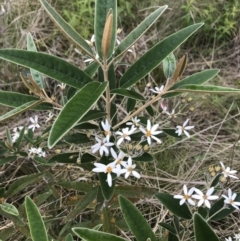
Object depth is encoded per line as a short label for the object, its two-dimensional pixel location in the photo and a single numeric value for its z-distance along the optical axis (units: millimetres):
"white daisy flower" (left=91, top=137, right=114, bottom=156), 245
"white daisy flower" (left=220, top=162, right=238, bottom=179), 261
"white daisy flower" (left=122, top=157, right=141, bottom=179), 244
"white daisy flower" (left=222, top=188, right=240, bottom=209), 246
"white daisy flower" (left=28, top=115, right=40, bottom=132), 322
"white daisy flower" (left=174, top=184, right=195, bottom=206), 248
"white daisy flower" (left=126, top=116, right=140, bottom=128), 268
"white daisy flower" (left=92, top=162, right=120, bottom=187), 241
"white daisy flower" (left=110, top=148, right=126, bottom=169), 244
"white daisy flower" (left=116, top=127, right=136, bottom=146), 247
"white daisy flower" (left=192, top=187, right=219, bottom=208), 246
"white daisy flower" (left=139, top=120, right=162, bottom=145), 256
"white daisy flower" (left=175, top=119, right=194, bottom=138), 285
